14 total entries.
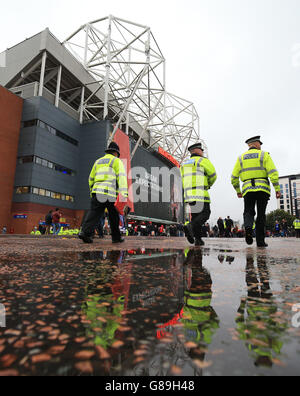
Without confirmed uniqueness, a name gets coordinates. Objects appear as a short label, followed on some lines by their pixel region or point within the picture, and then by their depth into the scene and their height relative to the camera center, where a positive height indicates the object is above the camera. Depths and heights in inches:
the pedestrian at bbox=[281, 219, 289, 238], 886.7 +38.8
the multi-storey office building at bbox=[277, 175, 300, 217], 3006.9 +643.6
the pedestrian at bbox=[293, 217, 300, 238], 671.9 +36.8
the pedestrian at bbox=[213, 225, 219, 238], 1145.6 +36.9
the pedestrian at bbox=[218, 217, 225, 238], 856.2 +38.3
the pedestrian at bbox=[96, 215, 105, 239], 409.3 +9.8
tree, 2194.9 +200.5
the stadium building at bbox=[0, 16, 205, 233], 853.8 +437.0
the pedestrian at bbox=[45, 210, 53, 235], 577.3 +35.3
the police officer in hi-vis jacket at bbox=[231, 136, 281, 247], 155.6 +36.2
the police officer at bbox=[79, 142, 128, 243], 156.2 +30.6
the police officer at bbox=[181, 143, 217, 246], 158.6 +31.6
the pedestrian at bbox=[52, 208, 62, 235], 550.3 +33.1
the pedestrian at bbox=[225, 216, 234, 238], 768.3 +42.0
